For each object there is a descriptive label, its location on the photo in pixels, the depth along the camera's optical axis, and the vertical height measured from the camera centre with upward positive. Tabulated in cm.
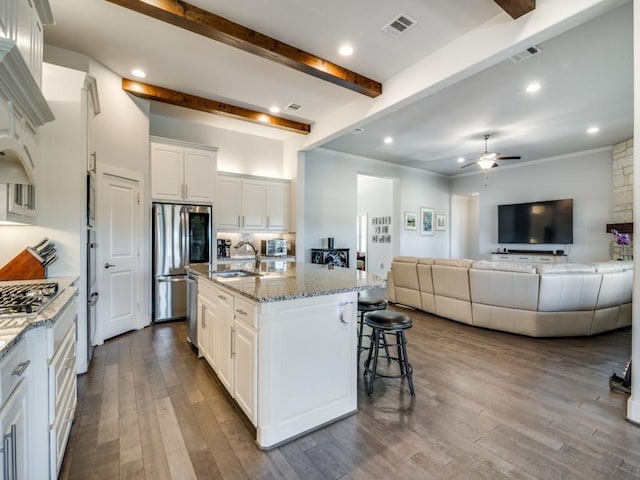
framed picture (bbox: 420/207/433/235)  831 +49
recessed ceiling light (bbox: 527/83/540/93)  367 +187
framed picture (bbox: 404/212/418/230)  797 +47
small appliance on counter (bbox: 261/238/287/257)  555 -18
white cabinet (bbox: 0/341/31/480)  101 -64
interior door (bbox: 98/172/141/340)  355 -20
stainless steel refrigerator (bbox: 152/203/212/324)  425 -20
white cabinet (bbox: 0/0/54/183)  143 +81
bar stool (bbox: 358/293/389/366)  289 -64
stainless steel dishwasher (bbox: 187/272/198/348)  311 -76
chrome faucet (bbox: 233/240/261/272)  316 -26
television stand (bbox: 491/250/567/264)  680 -43
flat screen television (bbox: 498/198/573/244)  675 +40
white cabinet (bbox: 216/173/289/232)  518 +62
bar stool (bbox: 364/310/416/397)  235 -72
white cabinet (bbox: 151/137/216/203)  434 +99
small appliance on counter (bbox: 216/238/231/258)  526 -17
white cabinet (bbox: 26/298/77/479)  126 -71
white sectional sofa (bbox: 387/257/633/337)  358 -72
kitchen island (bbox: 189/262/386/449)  177 -71
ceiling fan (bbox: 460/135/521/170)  537 +142
